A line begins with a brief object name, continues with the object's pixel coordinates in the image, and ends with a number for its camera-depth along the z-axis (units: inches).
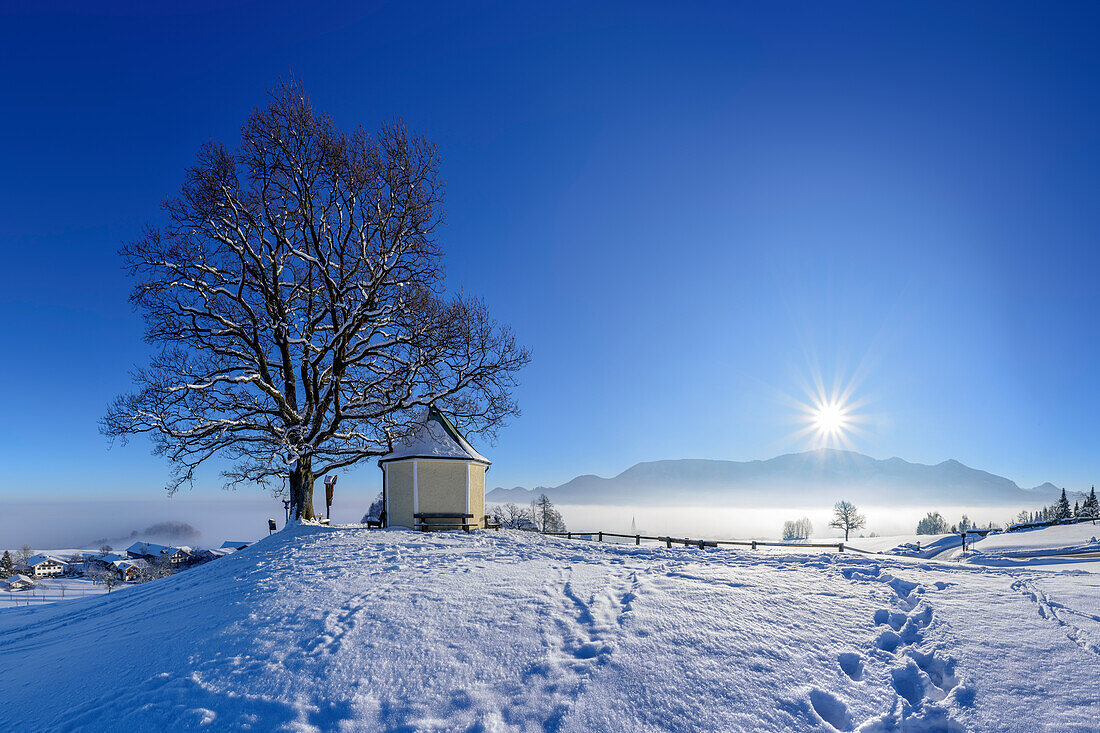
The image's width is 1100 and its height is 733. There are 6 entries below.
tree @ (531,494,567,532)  2844.5
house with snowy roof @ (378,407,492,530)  833.5
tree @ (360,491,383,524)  1993.6
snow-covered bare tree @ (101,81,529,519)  660.7
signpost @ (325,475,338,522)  830.5
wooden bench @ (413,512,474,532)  781.9
